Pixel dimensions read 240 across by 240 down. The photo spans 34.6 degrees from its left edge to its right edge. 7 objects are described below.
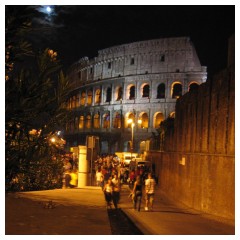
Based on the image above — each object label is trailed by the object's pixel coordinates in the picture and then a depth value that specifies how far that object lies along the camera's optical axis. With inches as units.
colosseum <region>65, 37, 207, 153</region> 2091.5
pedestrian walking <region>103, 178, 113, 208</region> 583.2
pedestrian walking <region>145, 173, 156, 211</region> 577.9
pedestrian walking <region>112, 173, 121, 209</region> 586.9
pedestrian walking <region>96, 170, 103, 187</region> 852.7
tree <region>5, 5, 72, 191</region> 206.1
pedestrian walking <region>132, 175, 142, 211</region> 578.9
